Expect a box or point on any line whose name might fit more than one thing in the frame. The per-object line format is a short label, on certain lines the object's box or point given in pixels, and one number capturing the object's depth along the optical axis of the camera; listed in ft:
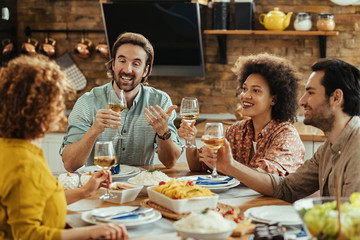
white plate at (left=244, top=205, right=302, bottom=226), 5.67
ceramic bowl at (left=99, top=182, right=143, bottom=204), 6.56
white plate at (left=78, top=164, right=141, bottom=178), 8.04
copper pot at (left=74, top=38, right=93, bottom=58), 15.90
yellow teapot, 14.55
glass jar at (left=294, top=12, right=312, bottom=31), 14.53
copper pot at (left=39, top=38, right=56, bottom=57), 16.15
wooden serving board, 5.92
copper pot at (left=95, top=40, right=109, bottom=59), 15.76
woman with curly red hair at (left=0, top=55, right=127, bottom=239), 4.92
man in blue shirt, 9.51
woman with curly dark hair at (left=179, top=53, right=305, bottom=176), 8.56
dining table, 5.44
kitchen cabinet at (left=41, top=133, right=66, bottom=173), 14.23
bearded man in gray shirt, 6.64
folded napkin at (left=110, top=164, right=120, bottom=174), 8.18
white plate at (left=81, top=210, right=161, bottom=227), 5.49
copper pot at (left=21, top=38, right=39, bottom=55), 16.03
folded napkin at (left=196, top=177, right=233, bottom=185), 7.38
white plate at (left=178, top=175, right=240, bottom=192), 7.22
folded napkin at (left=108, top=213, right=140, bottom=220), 5.55
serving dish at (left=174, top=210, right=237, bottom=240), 4.83
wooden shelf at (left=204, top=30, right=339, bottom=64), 14.57
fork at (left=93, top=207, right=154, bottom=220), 5.57
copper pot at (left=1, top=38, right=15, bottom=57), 15.93
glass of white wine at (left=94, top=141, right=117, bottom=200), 6.11
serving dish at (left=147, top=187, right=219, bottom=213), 5.88
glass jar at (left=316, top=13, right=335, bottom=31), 14.48
